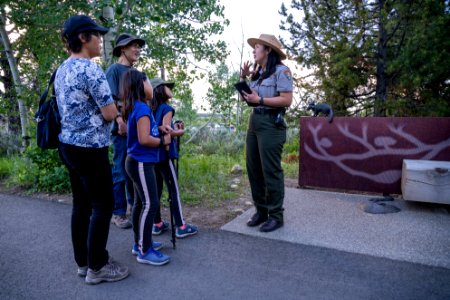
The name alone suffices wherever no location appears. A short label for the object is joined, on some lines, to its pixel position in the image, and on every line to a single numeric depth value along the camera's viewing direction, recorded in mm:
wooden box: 4203
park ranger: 3637
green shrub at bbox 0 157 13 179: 7004
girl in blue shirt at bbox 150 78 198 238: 3363
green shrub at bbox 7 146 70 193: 5676
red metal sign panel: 4684
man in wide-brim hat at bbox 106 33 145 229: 3816
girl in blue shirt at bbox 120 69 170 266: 2900
